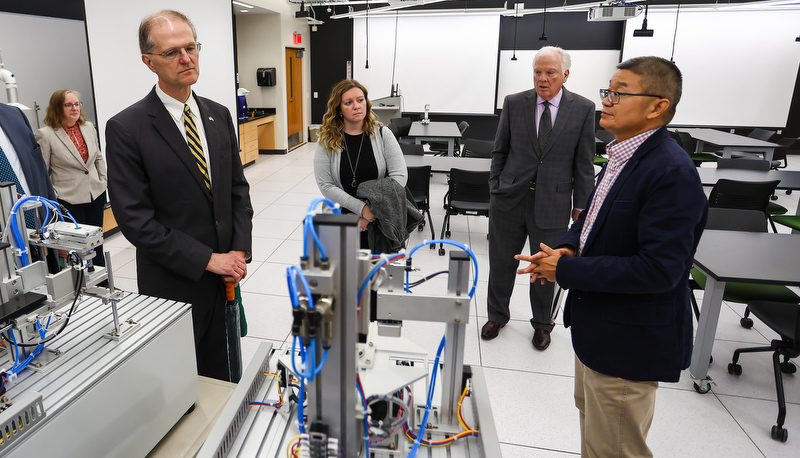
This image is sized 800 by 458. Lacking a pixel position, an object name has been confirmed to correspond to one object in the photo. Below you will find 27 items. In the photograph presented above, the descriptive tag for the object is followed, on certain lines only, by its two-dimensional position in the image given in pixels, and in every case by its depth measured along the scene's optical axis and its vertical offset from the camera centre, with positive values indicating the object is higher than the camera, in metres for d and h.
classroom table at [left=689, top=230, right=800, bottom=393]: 2.28 -0.71
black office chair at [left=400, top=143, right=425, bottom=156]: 5.50 -0.41
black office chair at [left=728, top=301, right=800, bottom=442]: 2.24 -1.00
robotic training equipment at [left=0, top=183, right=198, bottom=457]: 1.03 -0.61
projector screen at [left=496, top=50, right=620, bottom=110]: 9.59 +0.91
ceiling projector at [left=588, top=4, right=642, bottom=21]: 5.90 +1.32
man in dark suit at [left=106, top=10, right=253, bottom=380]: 1.64 -0.28
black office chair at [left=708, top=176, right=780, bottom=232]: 3.87 -0.59
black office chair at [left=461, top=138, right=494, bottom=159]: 6.09 -0.42
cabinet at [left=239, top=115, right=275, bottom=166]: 7.90 -0.49
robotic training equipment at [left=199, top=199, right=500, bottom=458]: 0.81 -0.54
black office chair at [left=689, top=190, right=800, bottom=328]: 2.79 -0.98
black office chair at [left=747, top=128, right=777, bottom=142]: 6.96 -0.17
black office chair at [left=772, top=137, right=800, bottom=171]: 6.79 -0.42
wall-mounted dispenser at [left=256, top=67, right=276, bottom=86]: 8.95 +0.62
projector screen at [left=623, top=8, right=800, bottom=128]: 8.98 +1.19
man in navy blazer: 1.32 -0.42
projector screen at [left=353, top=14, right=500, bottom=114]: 10.02 +1.16
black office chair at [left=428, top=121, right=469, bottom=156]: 7.93 -0.55
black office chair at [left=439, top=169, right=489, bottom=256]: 4.52 -0.74
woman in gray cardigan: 2.46 -0.21
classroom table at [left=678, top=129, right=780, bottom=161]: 6.25 -0.28
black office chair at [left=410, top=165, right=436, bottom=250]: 4.61 -0.68
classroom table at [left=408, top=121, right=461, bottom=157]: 6.67 -0.26
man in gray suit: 2.58 -0.24
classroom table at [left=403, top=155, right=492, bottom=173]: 4.89 -0.50
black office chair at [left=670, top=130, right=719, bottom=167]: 6.96 -0.38
